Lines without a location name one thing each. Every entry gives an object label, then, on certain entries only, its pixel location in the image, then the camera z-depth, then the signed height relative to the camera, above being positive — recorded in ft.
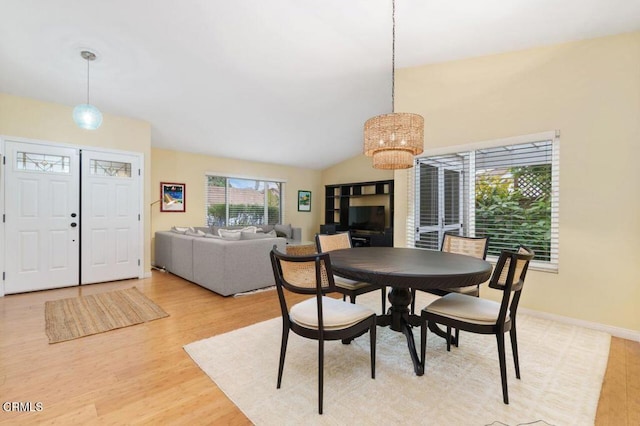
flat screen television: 23.56 -0.55
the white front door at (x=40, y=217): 12.13 -0.34
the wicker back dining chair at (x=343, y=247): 7.86 -1.26
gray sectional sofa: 11.92 -2.28
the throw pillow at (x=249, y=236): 13.17 -1.16
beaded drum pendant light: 7.75 +2.03
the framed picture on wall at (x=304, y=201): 26.96 +0.96
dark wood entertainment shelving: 22.49 +0.85
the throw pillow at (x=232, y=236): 13.08 -1.18
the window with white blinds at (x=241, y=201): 21.47 +0.76
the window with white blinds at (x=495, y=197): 9.86 +0.60
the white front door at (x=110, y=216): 13.80 -0.32
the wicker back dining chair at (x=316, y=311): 5.20 -2.03
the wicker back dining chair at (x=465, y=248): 8.19 -1.14
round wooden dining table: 5.47 -1.17
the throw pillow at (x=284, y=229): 23.70 -1.48
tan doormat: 8.63 -3.57
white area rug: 5.10 -3.56
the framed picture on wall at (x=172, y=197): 18.75 +0.87
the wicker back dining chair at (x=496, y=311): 5.49 -2.06
